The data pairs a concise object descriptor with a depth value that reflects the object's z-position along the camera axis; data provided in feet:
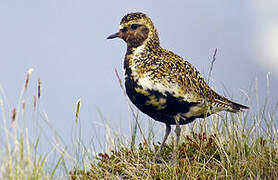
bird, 36.29
